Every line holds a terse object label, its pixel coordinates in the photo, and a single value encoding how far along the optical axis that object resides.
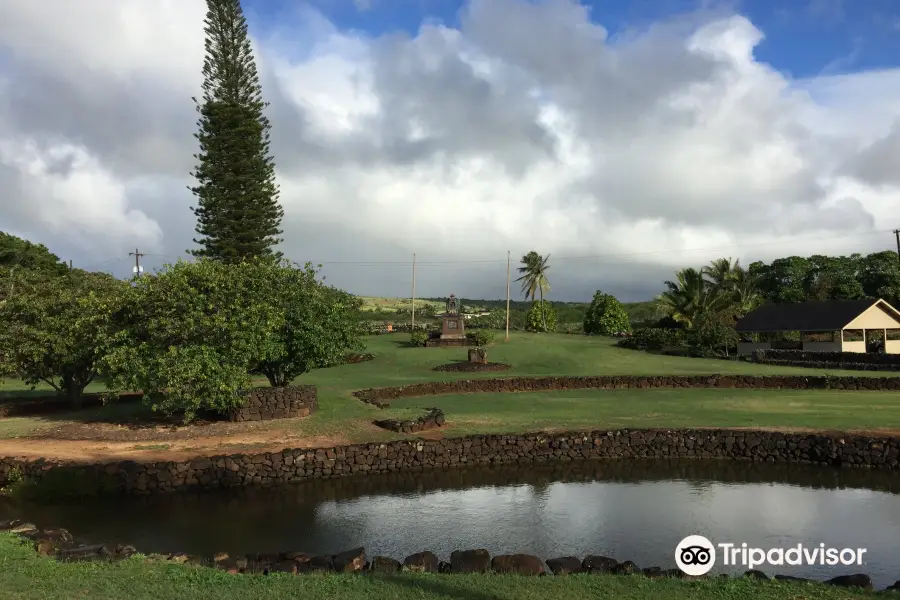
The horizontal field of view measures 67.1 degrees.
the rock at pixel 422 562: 7.54
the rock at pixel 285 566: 7.68
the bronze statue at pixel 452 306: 45.19
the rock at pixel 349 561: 7.72
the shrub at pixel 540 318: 59.78
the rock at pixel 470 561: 7.51
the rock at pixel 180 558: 7.83
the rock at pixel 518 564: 7.43
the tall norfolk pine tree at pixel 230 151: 36.22
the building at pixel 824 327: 39.74
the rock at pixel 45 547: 7.99
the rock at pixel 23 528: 8.98
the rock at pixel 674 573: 7.13
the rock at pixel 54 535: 8.69
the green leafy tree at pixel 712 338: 40.31
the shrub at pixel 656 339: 43.03
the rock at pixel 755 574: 6.95
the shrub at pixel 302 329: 20.34
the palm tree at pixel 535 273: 67.38
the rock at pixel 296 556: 7.96
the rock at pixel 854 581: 6.52
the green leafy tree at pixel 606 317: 56.31
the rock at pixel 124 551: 8.00
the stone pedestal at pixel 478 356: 34.44
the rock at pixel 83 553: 7.65
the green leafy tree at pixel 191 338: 16.98
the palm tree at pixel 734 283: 53.12
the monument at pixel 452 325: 43.62
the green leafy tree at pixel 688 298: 47.12
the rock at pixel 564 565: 7.46
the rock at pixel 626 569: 7.31
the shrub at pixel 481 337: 42.34
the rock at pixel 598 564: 7.45
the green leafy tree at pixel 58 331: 18.92
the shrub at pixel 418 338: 42.56
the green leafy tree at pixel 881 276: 54.43
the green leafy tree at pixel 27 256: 41.62
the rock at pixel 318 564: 7.74
